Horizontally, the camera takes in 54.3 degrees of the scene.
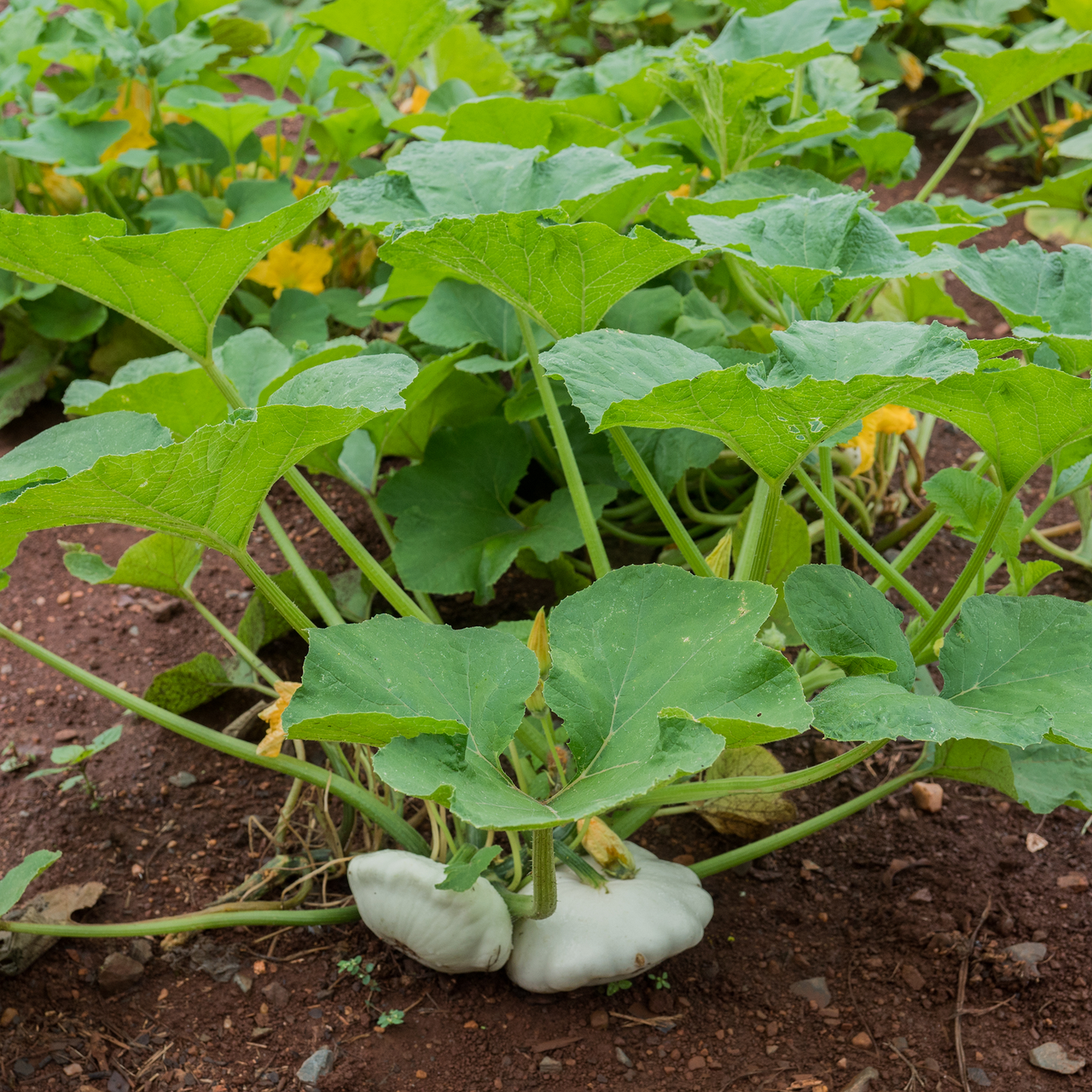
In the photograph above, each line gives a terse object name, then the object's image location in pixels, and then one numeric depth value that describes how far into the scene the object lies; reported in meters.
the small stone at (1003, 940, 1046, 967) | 1.22
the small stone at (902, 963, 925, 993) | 1.20
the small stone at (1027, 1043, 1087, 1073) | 1.10
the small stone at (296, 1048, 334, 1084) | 1.10
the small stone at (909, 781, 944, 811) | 1.43
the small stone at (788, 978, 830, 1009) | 1.19
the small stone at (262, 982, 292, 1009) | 1.19
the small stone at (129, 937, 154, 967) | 1.25
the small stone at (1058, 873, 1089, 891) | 1.31
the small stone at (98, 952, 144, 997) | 1.21
